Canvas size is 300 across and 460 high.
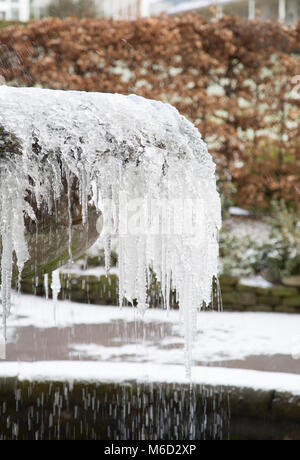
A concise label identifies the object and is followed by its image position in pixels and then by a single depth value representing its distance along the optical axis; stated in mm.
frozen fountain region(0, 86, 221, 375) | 1857
